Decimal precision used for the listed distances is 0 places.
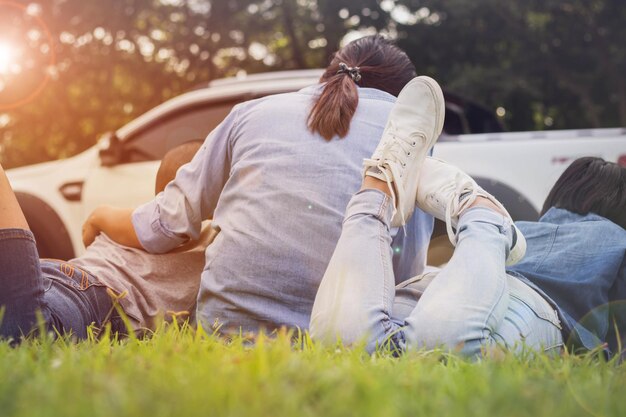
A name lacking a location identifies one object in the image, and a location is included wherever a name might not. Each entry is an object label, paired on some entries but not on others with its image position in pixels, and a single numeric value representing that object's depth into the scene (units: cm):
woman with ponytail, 312
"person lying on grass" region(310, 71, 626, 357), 274
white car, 667
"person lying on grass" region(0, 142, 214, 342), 282
